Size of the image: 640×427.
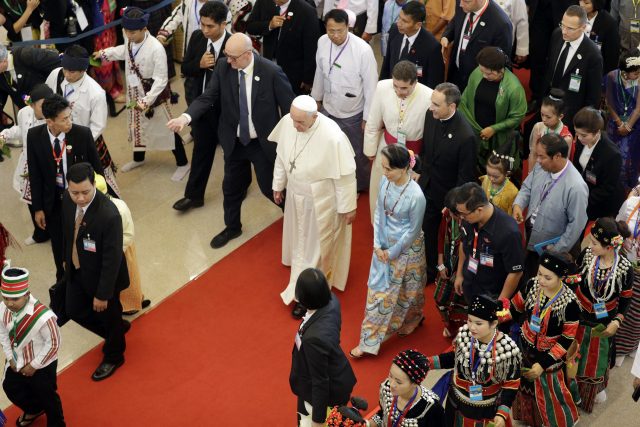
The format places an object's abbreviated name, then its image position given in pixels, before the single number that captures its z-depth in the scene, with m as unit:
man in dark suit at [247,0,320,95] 8.24
